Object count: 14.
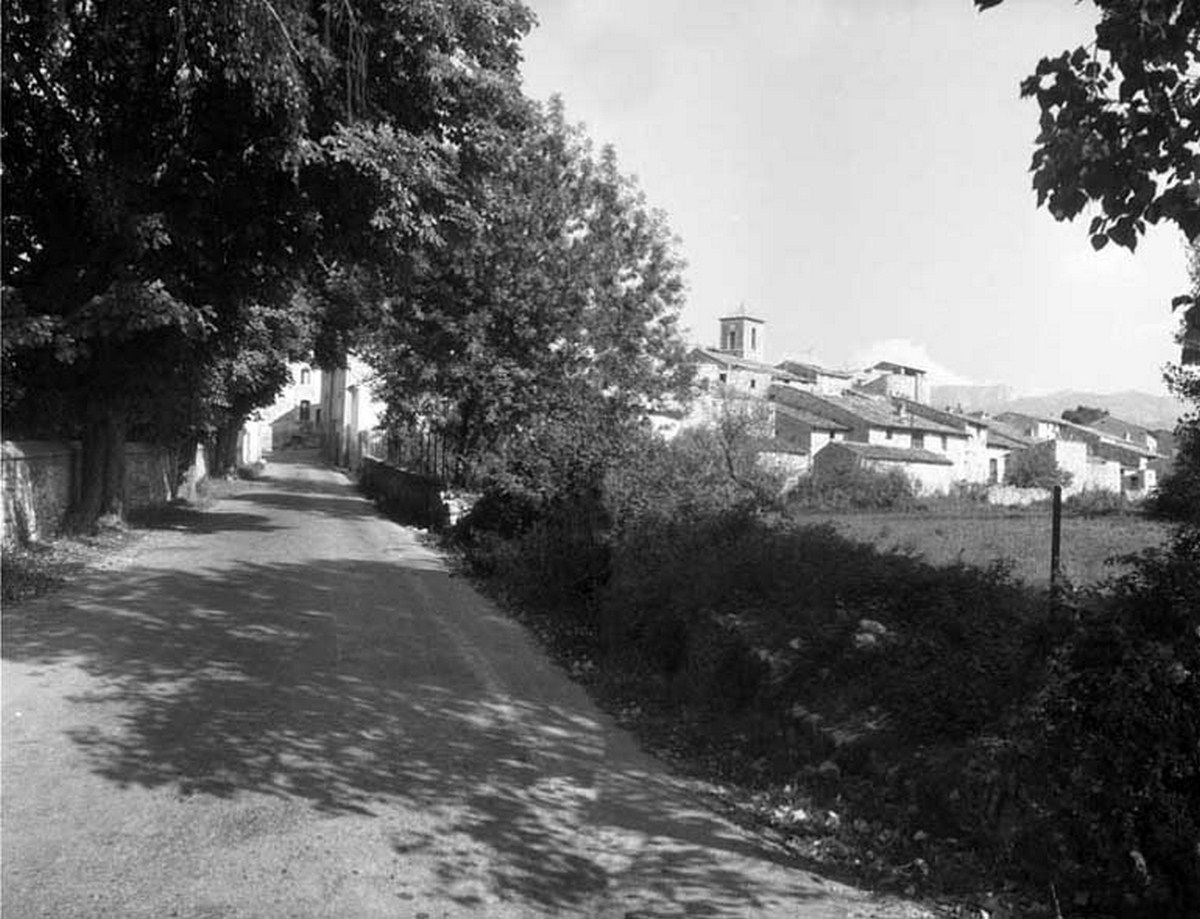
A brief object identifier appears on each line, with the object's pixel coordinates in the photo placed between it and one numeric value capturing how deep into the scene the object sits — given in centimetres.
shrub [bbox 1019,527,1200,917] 399
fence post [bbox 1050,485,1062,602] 631
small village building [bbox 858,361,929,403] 9938
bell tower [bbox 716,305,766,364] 11451
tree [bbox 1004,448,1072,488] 6277
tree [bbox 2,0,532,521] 1291
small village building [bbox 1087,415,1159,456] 10194
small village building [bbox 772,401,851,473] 5712
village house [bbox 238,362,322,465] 9788
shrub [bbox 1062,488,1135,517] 3275
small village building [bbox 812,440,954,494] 4641
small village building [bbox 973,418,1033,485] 7219
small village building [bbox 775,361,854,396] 8837
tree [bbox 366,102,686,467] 2230
